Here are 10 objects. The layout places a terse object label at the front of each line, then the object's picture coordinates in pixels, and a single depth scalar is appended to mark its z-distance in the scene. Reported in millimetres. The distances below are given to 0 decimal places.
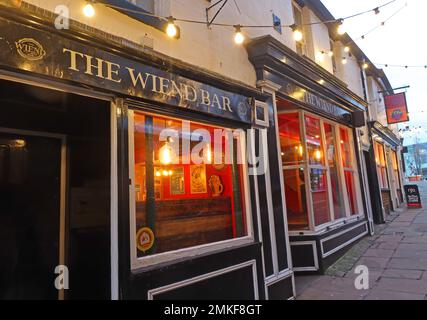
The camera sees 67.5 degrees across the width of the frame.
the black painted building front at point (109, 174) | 2963
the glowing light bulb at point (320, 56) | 8303
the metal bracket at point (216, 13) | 4629
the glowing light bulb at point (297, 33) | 5509
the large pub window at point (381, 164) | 13227
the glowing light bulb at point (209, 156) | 4805
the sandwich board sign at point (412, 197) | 15148
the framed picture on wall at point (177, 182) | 4399
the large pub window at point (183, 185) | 3623
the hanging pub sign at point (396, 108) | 13641
